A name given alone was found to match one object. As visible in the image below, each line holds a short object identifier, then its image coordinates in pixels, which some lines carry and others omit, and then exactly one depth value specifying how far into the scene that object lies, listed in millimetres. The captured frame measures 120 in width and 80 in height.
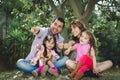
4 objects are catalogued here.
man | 5479
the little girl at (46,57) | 5458
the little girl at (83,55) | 5157
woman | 5447
